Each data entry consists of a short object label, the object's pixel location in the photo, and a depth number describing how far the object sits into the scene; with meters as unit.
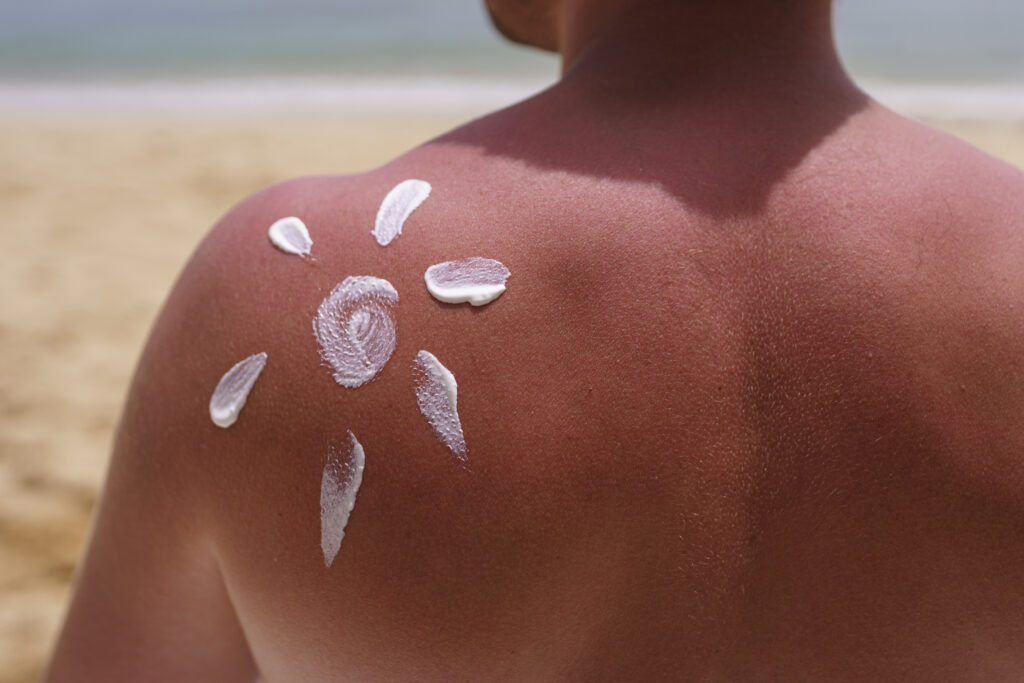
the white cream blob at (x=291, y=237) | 0.69
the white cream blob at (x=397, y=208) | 0.68
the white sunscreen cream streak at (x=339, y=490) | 0.64
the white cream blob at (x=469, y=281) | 0.65
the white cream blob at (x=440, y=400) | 0.64
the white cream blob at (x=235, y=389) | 0.67
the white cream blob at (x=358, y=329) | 0.65
